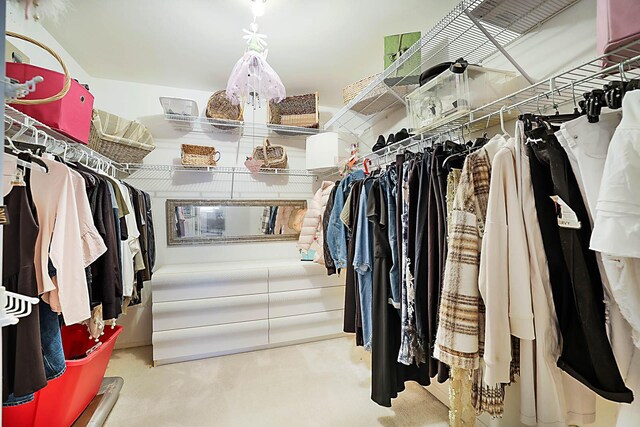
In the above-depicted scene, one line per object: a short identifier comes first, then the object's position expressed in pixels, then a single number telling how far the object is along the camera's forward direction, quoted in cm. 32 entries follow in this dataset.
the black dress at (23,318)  99
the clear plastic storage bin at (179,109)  248
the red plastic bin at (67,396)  129
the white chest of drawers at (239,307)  231
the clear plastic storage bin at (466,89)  131
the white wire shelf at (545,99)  82
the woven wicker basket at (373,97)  209
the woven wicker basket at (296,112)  288
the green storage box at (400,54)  180
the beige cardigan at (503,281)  86
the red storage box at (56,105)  125
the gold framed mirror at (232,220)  282
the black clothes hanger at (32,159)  109
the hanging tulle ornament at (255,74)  165
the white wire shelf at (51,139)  122
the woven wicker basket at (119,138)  199
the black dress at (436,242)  113
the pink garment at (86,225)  132
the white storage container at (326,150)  271
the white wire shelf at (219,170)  267
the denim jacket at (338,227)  202
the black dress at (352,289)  166
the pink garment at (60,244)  112
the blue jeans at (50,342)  116
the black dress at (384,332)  140
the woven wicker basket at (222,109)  267
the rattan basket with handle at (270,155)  289
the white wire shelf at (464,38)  124
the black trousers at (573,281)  73
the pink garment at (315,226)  252
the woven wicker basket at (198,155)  267
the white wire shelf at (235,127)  261
